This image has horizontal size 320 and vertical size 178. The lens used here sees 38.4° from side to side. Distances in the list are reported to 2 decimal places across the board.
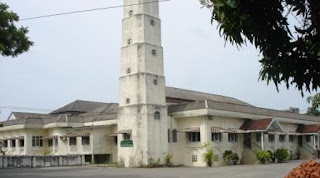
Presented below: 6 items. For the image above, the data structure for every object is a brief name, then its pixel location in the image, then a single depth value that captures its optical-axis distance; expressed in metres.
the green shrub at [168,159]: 33.86
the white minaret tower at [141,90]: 33.06
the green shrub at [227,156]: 34.25
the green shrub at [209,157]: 32.53
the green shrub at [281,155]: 36.56
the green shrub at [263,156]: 34.53
